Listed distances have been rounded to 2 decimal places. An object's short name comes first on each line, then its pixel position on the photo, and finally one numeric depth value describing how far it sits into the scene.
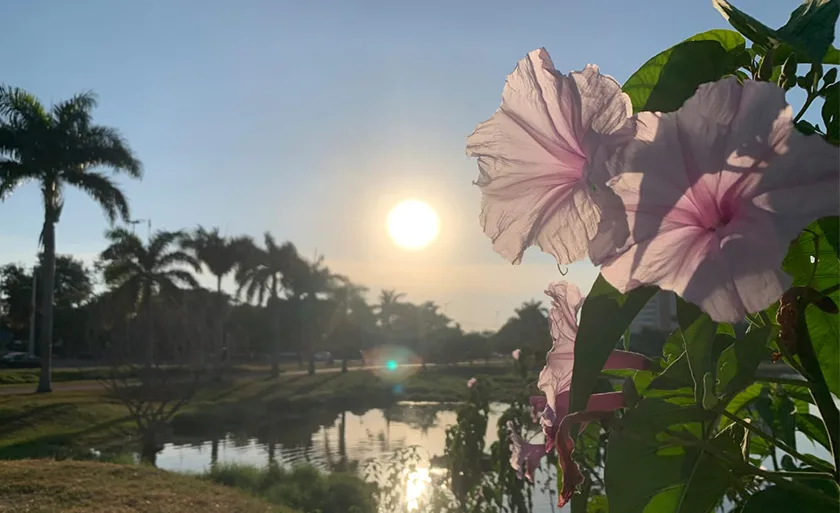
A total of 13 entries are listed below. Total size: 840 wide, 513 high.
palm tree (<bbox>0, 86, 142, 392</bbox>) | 15.04
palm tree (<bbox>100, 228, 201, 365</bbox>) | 20.30
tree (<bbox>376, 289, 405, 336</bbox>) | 40.97
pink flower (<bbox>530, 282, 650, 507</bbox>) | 0.45
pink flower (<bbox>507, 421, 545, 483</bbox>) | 0.61
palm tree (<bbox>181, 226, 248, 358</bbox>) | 22.38
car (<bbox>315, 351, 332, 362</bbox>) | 37.72
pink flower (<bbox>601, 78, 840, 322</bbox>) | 0.32
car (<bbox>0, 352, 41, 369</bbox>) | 23.20
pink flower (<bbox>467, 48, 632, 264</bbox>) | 0.40
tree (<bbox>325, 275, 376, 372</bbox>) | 27.97
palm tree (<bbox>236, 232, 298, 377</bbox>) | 23.56
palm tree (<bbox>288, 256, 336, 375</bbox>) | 24.97
